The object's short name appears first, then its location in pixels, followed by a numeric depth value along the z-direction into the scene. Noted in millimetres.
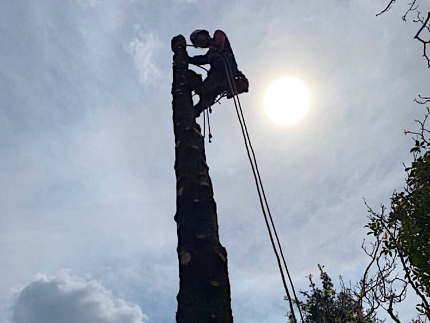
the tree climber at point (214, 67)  4445
